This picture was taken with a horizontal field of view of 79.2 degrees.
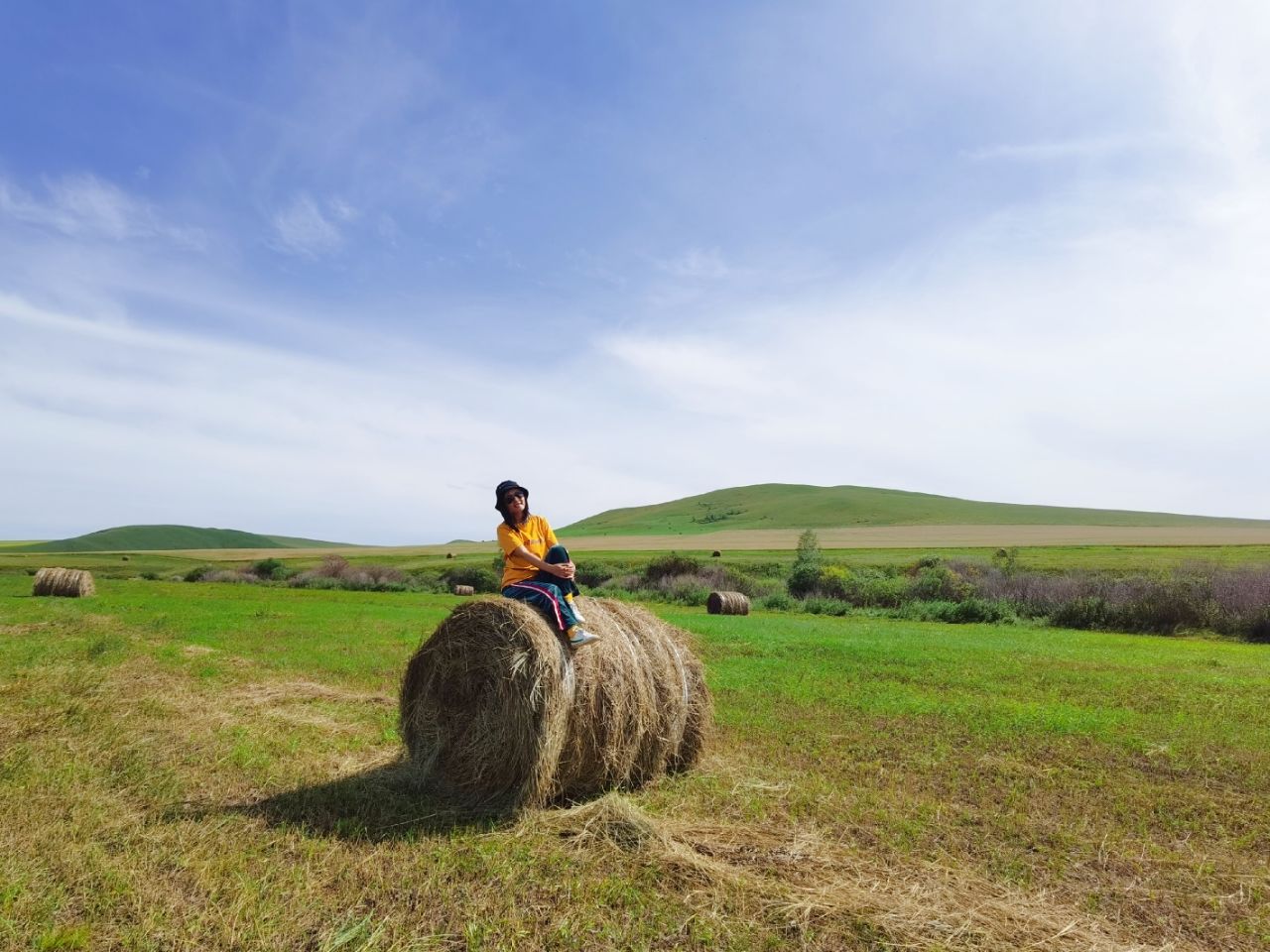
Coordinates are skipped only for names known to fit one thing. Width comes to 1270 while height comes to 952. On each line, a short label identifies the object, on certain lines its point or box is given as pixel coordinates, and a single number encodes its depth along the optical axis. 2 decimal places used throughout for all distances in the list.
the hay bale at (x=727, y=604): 27.81
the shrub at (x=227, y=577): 53.94
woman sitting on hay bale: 6.98
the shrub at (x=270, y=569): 58.09
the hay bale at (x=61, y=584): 27.75
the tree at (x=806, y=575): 37.38
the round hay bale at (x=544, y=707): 6.60
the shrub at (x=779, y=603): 32.34
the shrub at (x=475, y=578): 48.97
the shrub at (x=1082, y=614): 25.97
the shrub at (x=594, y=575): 47.12
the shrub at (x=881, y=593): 33.12
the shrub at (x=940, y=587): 32.09
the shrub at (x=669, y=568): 44.16
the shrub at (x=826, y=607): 30.59
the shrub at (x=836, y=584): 35.40
